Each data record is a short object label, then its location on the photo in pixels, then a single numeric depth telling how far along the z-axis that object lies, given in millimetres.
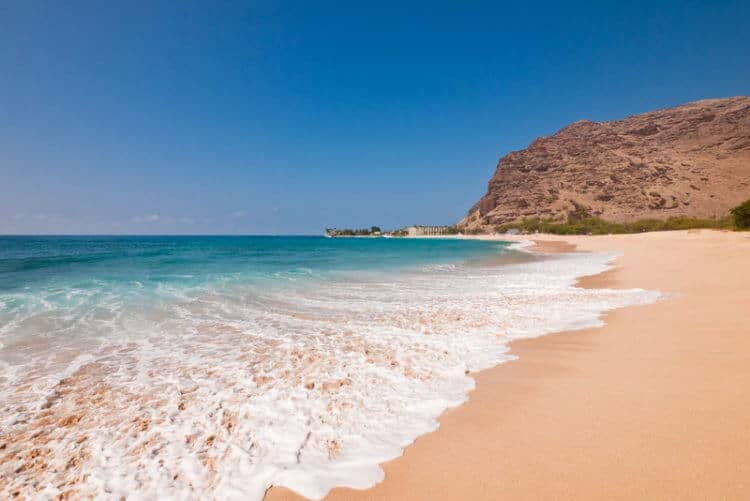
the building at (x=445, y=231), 180500
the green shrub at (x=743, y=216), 43566
